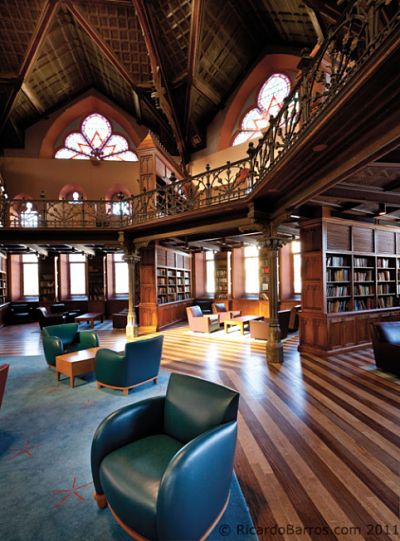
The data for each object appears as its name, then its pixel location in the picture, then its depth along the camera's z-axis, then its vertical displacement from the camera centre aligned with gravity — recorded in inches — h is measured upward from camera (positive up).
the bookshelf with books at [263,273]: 416.5 -0.7
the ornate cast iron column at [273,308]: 199.6 -28.4
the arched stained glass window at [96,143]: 498.9 +261.9
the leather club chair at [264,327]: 270.7 -58.7
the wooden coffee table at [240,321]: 310.8 -59.8
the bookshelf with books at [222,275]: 458.9 -3.3
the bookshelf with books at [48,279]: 464.8 -5.7
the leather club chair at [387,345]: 166.6 -50.1
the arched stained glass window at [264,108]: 386.3 +259.7
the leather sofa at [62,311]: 365.1 -55.1
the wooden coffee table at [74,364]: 157.5 -55.9
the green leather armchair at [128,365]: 143.9 -52.3
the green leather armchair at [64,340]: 182.2 -49.9
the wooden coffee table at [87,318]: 351.6 -58.9
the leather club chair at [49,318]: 324.8 -54.6
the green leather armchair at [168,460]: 49.3 -45.9
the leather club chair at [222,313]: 353.4 -58.4
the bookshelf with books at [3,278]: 407.5 -2.4
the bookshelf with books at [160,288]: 339.3 -20.2
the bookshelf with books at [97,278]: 484.1 -5.5
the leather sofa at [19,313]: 428.1 -62.9
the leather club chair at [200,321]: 317.7 -60.1
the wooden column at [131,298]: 297.3 -27.3
